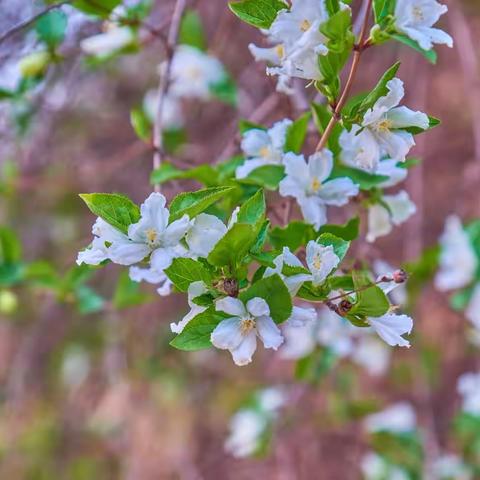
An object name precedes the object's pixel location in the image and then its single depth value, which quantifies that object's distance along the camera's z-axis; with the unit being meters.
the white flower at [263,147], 0.57
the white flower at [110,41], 0.74
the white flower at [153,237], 0.48
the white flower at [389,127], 0.49
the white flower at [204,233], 0.48
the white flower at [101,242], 0.49
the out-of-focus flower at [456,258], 0.76
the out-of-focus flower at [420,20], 0.50
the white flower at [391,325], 0.49
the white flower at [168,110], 0.94
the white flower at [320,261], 0.49
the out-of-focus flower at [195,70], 0.85
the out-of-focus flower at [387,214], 0.60
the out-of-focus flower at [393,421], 0.98
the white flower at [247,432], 0.94
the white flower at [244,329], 0.48
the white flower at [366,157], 0.51
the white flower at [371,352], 1.04
